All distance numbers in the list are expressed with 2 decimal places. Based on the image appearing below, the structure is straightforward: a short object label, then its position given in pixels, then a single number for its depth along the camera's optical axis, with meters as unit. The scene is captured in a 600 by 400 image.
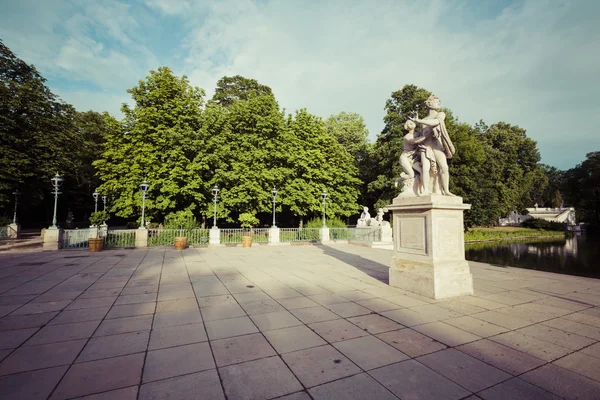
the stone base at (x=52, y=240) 14.16
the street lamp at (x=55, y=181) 14.49
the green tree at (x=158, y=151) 19.28
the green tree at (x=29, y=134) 21.09
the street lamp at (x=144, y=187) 16.31
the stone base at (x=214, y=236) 17.47
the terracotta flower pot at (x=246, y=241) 16.98
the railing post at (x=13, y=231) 21.31
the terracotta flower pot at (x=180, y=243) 15.24
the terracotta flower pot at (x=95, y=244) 14.05
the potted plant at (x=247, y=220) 21.84
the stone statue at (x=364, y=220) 22.12
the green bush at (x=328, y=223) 23.12
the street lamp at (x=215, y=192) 18.12
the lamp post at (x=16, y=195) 21.80
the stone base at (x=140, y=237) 16.20
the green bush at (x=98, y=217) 22.27
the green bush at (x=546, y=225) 49.06
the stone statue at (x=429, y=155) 6.29
